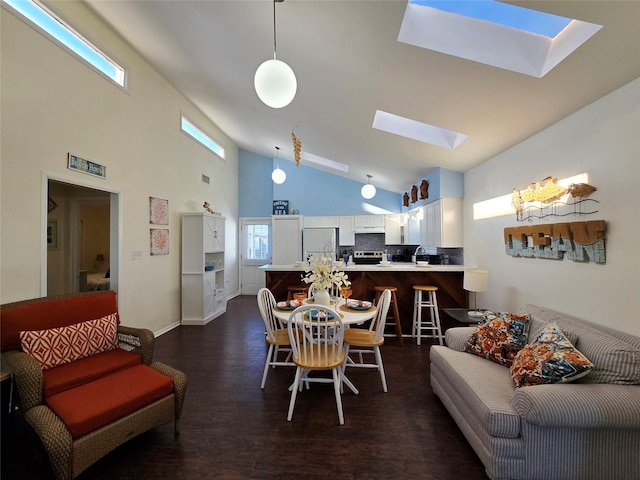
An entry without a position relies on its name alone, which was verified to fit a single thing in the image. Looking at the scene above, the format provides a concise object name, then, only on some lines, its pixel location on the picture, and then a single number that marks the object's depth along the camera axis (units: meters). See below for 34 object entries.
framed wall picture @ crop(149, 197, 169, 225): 4.08
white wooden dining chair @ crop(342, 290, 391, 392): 2.56
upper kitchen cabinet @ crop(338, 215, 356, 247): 7.15
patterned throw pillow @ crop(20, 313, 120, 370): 1.92
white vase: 2.74
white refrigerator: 6.87
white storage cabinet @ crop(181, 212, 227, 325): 4.76
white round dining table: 2.42
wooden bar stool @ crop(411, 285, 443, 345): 3.76
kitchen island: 4.12
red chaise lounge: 1.53
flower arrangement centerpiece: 2.65
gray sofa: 1.44
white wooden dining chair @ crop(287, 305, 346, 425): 2.11
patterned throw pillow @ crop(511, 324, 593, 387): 1.60
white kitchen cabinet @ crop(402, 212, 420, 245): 5.73
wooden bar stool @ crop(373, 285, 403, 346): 3.78
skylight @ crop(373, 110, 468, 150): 3.61
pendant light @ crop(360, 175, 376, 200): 5.53
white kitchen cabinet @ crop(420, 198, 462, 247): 4.40
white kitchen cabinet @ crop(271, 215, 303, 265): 6.87
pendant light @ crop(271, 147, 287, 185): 5.35
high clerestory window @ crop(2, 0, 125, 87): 2.46
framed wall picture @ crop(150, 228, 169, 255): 4.12
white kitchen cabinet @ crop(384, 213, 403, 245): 7.00
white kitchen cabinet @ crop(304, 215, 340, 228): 7.23
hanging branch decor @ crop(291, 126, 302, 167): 3.49
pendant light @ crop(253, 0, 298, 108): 1.96
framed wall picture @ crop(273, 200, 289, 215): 7.45
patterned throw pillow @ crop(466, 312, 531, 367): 2.16
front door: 7.45
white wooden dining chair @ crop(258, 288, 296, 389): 2.62
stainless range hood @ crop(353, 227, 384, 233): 7.04
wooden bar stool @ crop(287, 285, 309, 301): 3.94
